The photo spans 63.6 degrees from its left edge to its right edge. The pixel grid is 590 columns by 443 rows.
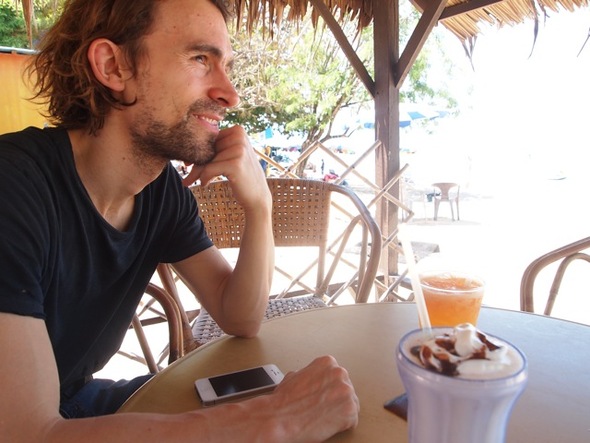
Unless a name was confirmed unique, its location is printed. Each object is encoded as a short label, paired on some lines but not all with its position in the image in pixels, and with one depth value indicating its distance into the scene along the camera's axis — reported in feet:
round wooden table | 2.32
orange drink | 2.93
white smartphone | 2.55
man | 2.81
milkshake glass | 1.61
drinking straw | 2.07
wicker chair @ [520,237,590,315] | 4.96
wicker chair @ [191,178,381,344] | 7.36
